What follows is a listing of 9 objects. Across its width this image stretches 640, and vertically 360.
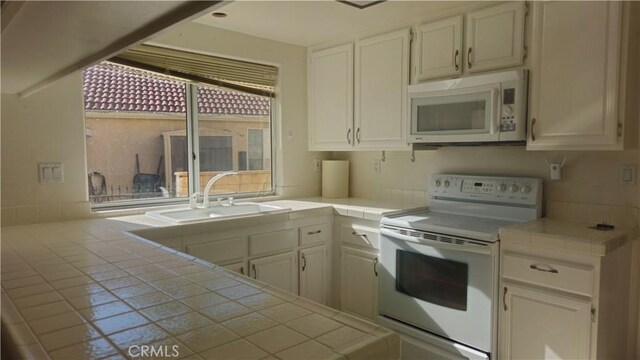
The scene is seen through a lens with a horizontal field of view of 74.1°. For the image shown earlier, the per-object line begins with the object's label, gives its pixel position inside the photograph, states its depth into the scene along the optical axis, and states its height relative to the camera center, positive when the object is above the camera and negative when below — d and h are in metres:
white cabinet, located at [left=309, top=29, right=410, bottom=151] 2.97 +0.47
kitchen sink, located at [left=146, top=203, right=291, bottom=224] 2.54 -0.37
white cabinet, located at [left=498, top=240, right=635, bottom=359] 1.91 -0.71
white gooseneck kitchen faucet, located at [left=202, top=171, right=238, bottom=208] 2.88 -0.21
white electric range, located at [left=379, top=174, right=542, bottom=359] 2.22 -0.61
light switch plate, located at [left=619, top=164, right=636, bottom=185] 2.20 -0.10
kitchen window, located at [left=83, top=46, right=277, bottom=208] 2.64 +0.17
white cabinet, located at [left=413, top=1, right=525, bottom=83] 2.37 +0.69
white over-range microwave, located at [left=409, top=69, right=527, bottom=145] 2.31 +0.28
